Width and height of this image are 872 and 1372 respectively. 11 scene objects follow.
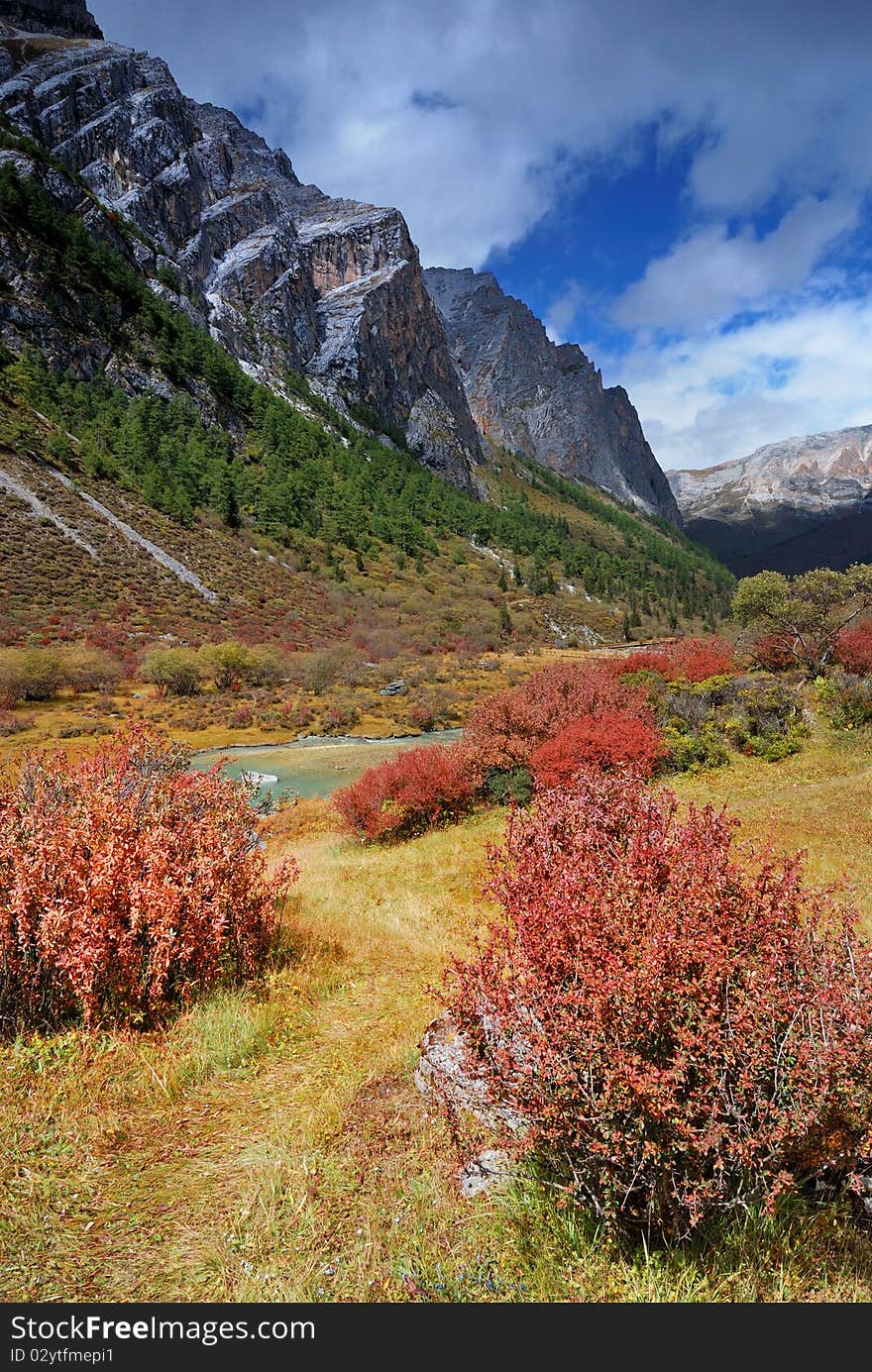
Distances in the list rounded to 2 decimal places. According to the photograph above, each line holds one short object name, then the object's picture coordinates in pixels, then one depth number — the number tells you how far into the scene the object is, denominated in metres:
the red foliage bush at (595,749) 15.29
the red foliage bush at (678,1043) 2.79
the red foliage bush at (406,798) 16.61
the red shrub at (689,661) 24.34
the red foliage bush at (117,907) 5.02
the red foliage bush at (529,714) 17.56
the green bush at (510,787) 16.89
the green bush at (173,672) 40.28
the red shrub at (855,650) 22.14
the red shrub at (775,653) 25.55
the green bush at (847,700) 18.75
